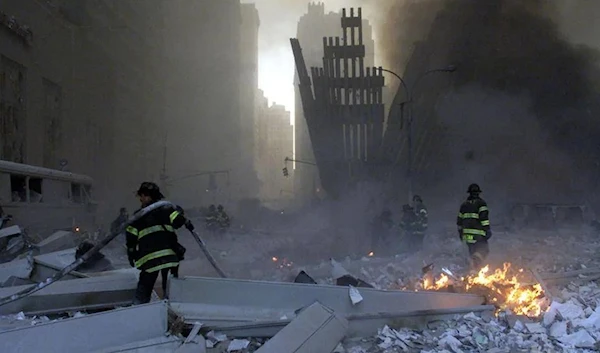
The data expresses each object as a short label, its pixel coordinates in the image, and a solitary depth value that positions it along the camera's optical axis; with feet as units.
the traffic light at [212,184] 126.15
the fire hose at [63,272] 15.71
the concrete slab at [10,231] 27.61
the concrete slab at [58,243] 27.53
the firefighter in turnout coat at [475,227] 26.25
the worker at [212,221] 61.00
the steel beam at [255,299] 16.90
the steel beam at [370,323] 15.21
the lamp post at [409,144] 58.18
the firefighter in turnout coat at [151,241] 16.20
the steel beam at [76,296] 16.46
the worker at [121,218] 41.40
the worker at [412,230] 39.14
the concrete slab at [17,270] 19.22
